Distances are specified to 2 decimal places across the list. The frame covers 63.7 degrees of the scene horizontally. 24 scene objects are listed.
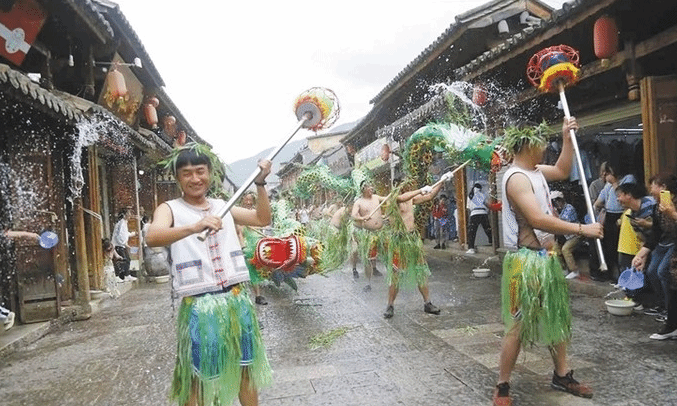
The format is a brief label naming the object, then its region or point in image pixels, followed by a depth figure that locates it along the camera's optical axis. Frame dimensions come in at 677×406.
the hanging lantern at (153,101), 12.98
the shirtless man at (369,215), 8.43
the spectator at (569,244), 8.09
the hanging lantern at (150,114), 12.78
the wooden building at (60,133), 6.58
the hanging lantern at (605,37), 6.60
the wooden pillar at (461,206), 13.45
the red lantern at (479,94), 10.19
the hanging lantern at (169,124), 16.21
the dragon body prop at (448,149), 6.21
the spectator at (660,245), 5.03
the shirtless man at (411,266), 6.65
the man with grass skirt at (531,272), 3.57
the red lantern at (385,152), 16.45
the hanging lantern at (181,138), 18.14
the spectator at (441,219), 14.21
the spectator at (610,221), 7.39
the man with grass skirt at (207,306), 2.95
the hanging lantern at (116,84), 9.66
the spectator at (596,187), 8.65
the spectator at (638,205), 5.44
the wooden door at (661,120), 6.42
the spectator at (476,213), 12.34
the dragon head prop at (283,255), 6.77
